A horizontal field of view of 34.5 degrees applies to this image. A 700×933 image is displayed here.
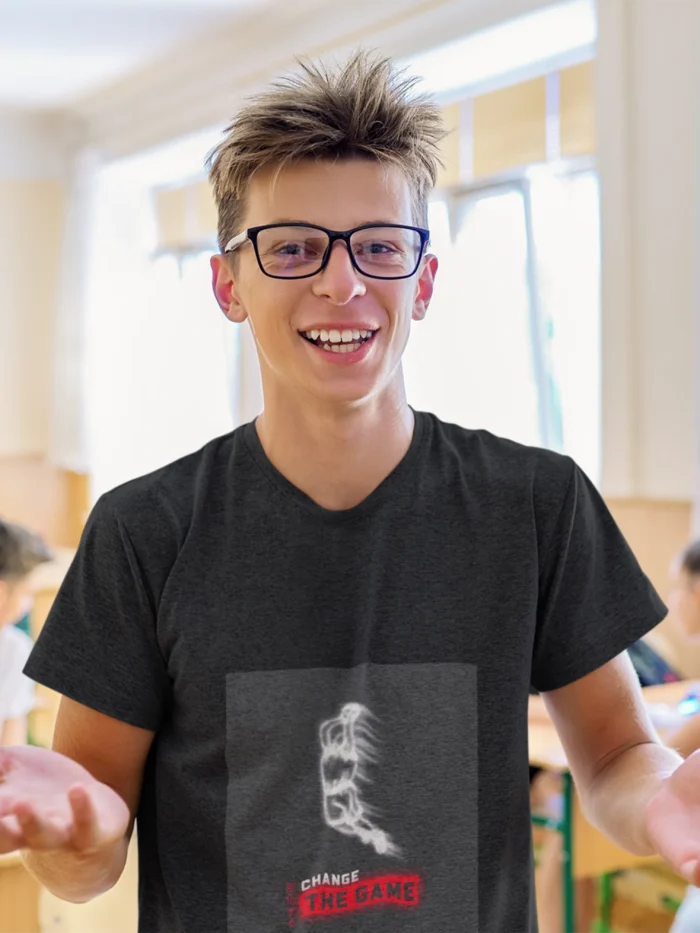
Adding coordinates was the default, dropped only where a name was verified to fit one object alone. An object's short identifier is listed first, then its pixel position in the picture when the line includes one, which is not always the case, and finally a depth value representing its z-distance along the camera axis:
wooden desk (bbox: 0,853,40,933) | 2.46
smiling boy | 1.06
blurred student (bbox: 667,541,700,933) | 3.05
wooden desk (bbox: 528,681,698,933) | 2.38
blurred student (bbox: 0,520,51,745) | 3.12
